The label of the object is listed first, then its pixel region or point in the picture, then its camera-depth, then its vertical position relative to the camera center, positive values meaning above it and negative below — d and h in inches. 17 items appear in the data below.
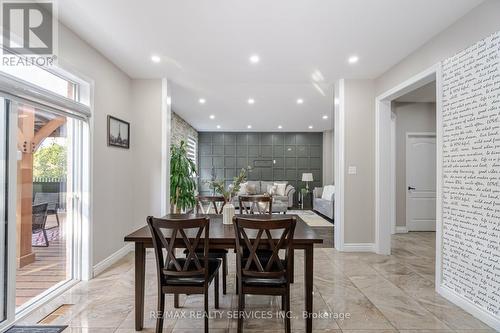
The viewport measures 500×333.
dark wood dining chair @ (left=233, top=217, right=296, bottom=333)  74.4 -29.5
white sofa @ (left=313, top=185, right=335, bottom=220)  269.7 -34.1
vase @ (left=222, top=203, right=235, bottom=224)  101.3 -17.0
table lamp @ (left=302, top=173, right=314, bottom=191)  358.6 -9.5
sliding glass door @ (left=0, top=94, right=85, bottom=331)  82.3 -12.2
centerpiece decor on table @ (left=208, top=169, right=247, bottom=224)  101.0 -8.6
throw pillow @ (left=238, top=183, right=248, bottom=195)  344.0 -26.4
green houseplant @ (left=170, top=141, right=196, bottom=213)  181.0 -8.9
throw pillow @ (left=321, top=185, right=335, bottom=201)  275.1 -25.1
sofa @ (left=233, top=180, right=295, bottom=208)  308.5 -28.5
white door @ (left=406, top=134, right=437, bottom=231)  222.2 -9.0
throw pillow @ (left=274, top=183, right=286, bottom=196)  337.1 -24.7
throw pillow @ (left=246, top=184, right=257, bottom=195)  347.6 -25.4
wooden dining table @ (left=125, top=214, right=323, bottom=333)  79.9 -25.1
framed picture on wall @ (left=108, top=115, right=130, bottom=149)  138.0 +20.2
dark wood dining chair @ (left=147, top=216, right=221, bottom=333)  74.8 -29.6
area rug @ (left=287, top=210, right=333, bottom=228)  249.8 -51.3
